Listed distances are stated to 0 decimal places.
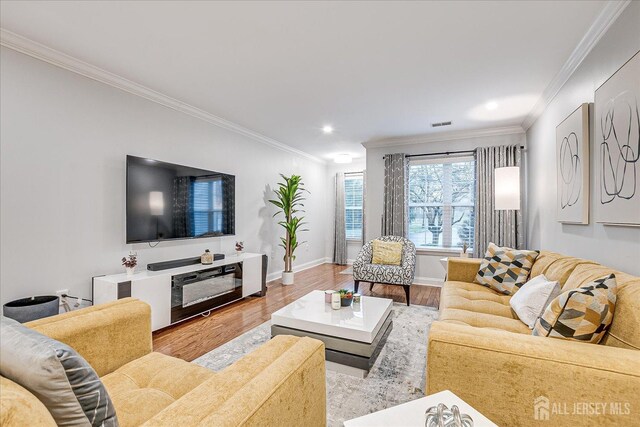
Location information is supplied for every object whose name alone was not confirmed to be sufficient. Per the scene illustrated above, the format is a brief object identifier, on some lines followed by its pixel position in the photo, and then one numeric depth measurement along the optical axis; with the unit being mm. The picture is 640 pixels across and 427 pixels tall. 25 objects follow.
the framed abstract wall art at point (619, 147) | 1613
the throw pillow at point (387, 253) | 4301
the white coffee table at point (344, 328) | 2041
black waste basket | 2035
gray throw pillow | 647
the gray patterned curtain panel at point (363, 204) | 6602
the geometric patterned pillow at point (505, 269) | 2590
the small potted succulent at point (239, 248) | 4199
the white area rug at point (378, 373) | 1774
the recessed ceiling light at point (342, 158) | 5845
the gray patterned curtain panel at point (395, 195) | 4984
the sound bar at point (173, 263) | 3000
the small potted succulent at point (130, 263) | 2750
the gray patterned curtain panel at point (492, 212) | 4266
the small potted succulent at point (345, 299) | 2611
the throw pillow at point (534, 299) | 1766
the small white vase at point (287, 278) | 4906
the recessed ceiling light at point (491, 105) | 3457
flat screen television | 2938
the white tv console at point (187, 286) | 2617
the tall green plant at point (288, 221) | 4941
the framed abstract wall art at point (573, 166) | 2207
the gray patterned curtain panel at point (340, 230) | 6809
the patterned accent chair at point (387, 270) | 3762
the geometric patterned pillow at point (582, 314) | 1218
